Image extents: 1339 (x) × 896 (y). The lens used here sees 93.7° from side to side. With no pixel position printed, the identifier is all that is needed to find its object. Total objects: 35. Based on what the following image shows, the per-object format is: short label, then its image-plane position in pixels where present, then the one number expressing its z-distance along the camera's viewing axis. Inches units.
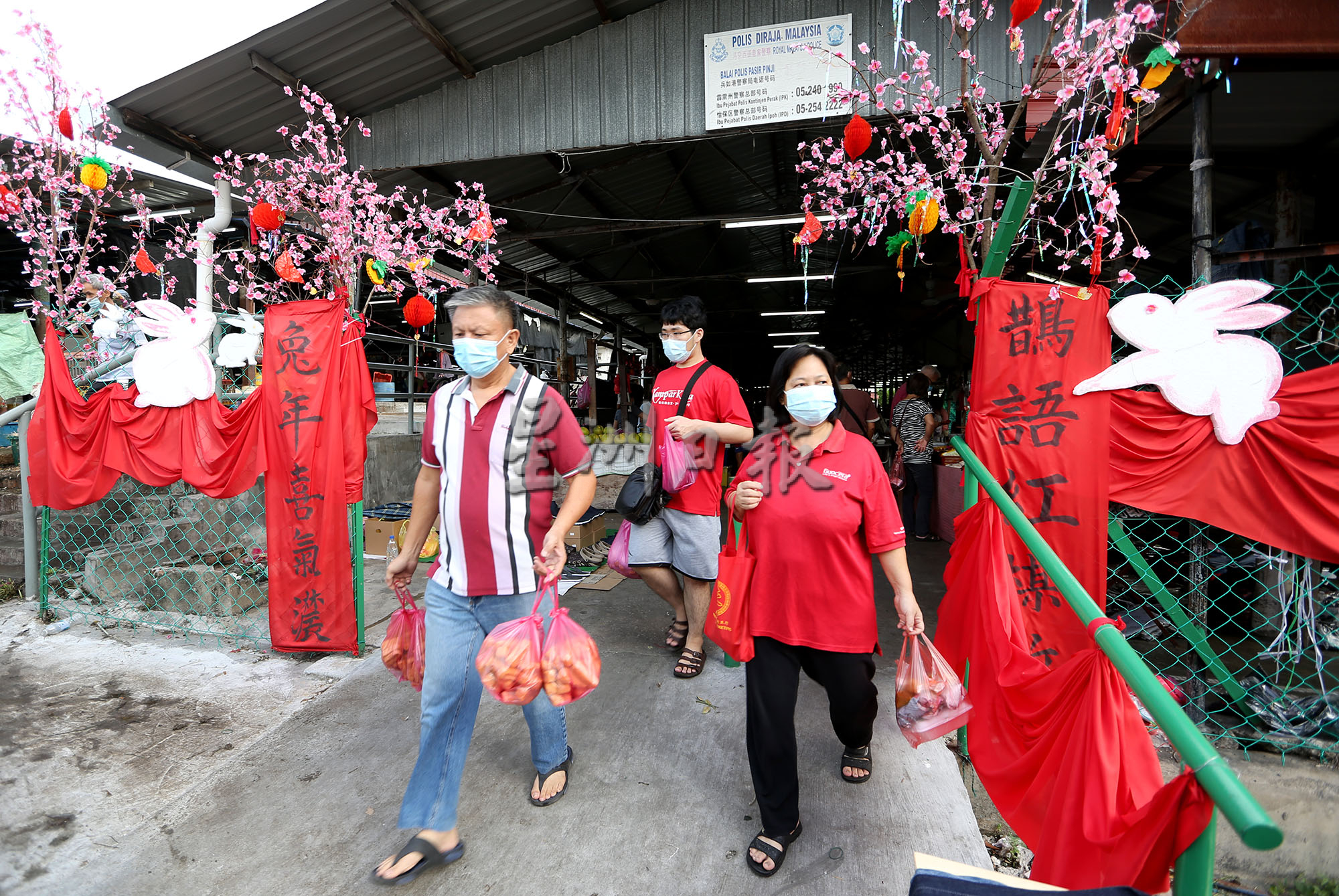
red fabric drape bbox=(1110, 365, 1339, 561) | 100.5
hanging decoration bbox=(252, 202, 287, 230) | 169.3
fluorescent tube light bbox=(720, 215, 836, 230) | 305.7
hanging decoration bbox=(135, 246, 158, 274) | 217.0
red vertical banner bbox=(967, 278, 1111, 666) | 107.5
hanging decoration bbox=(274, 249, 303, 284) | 169.9
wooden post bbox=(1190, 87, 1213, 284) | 124.3
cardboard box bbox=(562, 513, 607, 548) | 241.3
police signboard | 209.0
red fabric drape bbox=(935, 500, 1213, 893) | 50.4
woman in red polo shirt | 84.3
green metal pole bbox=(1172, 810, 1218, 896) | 44.8
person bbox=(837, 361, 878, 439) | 214.8
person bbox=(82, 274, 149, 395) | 204.8
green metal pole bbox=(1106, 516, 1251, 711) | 114.7
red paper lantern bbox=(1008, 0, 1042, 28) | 107.8
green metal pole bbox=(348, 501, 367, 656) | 145.5
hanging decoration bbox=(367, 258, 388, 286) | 179.3
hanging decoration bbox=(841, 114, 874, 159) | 138.9
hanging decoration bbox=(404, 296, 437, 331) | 227.1
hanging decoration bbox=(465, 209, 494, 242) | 208.8
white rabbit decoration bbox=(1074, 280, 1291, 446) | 102.8
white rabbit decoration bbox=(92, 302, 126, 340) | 206.7
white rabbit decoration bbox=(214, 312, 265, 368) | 174.7
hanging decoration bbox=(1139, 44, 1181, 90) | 117.9
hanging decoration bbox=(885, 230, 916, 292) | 167.8
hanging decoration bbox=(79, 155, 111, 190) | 182.9
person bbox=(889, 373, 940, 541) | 271.3
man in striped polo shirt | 83.4
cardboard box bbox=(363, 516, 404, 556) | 236.5
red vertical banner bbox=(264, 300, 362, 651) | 144.3
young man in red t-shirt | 131.6
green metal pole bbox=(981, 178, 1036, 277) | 96.3
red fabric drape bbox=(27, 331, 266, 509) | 152.3
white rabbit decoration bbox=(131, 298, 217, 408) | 153.6
